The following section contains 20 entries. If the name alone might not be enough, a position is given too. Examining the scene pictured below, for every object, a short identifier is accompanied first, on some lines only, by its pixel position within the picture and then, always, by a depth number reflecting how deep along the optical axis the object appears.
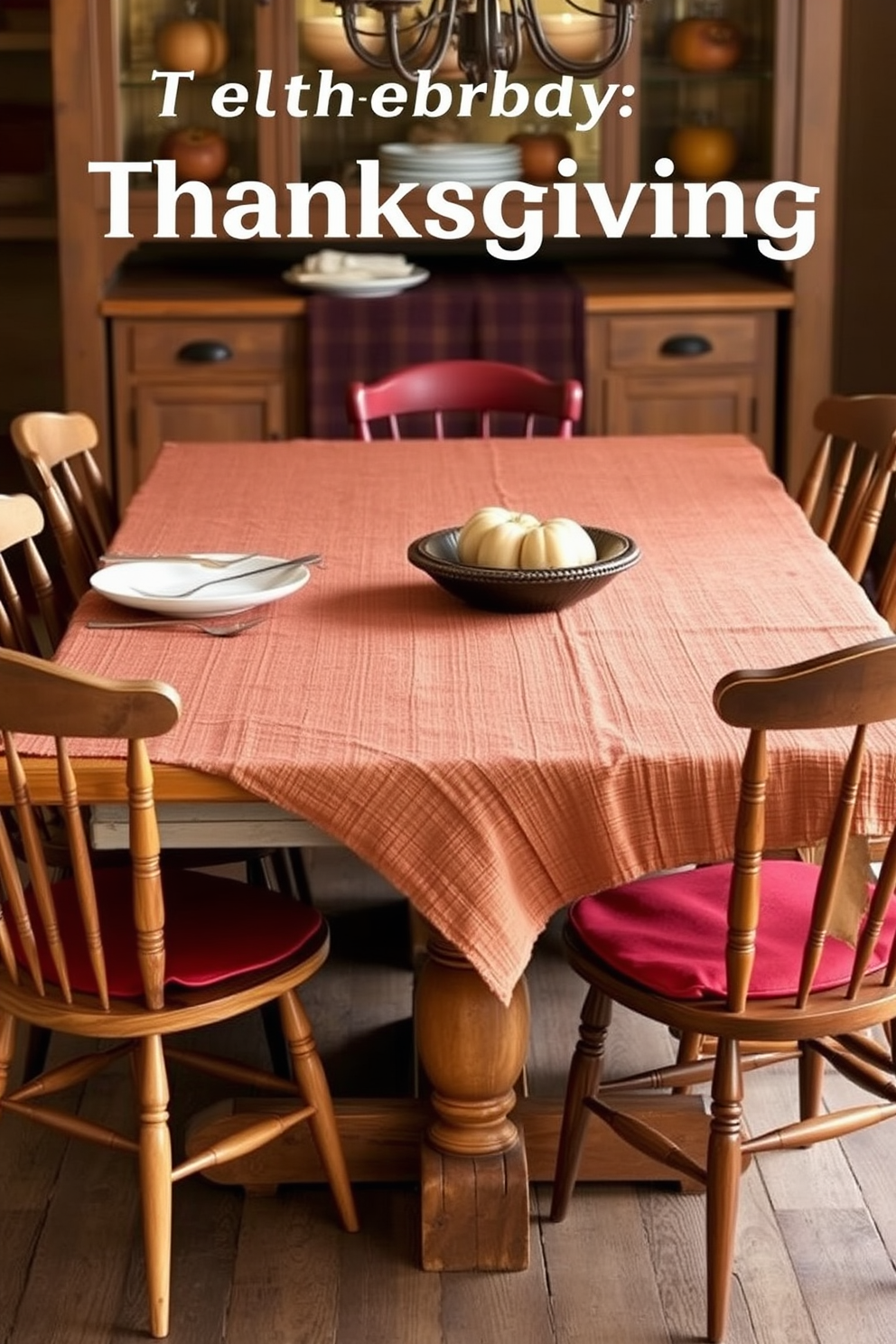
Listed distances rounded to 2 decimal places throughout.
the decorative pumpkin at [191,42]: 4.54
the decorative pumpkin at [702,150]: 4.59
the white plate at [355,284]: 4.53
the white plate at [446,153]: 4.58
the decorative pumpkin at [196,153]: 4.55
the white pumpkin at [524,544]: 2.36
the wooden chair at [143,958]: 1.83
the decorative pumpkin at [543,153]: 4.61
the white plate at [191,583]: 2.35
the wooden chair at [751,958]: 1.81
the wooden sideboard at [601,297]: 4.50
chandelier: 2.46
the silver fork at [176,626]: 2.32
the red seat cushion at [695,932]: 2.02
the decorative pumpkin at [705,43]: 4.55
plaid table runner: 4.51
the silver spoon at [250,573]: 2.45
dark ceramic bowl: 2.33
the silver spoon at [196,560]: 2.56
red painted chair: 3.72
